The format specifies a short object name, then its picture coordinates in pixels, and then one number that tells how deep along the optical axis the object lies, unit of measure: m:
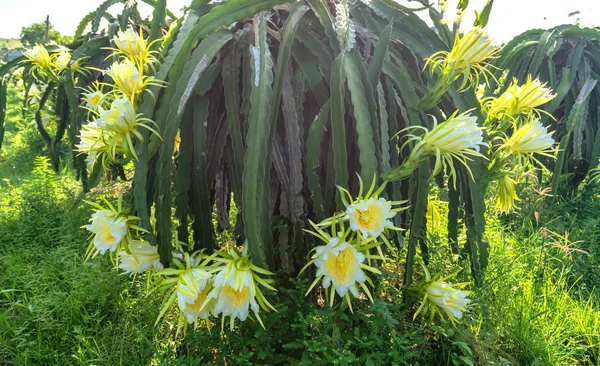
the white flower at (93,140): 0.96
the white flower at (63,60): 1.87
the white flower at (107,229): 0.94
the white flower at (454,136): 0.86
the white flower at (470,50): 0.97
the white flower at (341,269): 0.86
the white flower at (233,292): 0.85
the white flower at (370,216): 0.82
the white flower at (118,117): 0.89
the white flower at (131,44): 1.07
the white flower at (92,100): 1.14
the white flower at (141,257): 1.01
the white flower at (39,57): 1.65
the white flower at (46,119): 2.90
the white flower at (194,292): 0.85
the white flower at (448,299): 1.06
